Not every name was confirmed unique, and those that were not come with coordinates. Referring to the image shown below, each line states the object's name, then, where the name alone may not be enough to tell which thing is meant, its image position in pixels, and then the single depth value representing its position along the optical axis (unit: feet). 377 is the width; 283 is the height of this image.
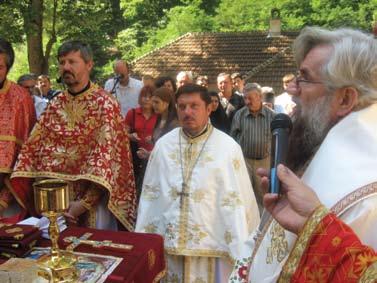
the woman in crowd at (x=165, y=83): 20.46
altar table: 7.55
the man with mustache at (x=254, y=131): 20.34
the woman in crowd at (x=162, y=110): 17.16
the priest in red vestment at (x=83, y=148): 11.44
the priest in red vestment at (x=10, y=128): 11.88
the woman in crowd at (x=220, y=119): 21.11
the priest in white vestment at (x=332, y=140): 5.08
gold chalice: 6.85
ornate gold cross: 8.45
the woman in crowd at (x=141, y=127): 17.80
